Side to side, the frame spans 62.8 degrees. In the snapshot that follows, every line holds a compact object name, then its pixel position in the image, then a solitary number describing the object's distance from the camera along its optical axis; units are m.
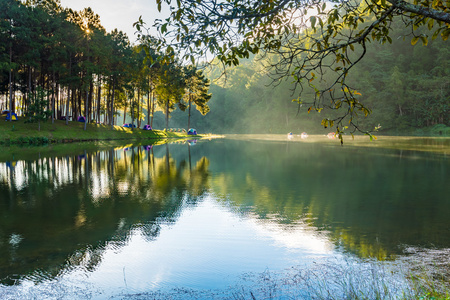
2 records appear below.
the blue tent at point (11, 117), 49.47
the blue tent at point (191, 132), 93.88
